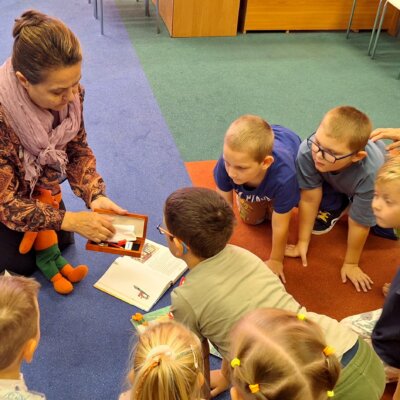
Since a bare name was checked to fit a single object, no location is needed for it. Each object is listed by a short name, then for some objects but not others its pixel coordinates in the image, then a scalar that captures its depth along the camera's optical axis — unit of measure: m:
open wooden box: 1.81
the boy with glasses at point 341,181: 1.90
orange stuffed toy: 1.98
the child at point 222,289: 1.31
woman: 1.48
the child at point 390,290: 1.60
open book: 1.99
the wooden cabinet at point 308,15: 4.35
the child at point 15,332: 1.12
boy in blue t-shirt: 1.75
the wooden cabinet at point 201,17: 4.13
